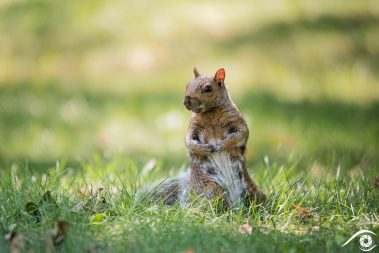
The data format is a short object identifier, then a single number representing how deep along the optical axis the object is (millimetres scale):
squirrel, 9359
